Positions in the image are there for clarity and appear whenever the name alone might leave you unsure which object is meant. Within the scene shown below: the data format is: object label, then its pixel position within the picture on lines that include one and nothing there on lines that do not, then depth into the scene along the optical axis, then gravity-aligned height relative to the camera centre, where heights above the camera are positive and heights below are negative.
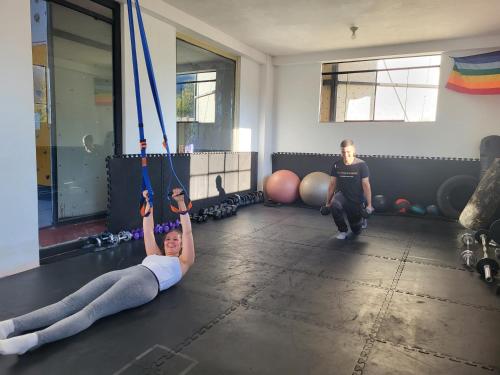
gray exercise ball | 6.88 -0.79
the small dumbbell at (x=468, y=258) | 3.79 -1.08
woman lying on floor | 2.10 -1.03
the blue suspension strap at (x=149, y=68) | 2.64 +0.50
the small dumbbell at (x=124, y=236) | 4.37 -1.13
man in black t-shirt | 4.74 -0.56
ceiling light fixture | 5.77 +1.81
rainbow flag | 6.00 +1.24
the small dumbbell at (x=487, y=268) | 3.33 -1.05
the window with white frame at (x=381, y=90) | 6.89 +1.13
